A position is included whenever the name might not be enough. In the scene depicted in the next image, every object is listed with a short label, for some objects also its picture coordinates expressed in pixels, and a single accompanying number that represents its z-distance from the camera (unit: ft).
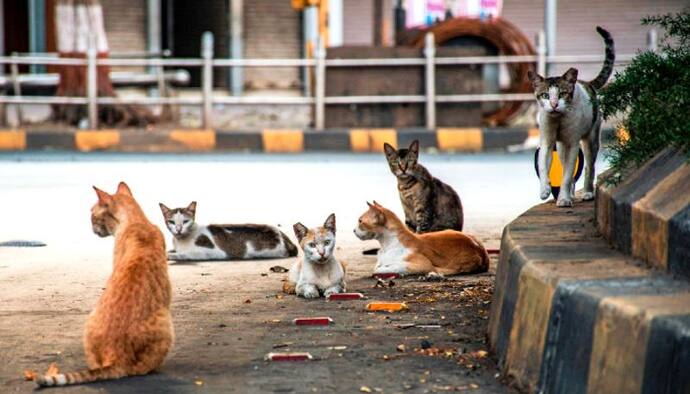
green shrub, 33.30
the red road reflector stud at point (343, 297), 40.69
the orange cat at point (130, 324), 28.87
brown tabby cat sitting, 53.57
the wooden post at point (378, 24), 127.32
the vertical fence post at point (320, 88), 112.32
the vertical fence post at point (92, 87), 110.74
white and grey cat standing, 42.29
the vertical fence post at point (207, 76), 110.92
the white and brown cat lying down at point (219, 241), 51.16
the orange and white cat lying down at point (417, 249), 45.16
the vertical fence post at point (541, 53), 116.09
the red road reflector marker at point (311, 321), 35.99
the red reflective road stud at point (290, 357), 31.30
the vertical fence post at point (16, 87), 117.85
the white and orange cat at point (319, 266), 40.99
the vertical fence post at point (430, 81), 112.94
